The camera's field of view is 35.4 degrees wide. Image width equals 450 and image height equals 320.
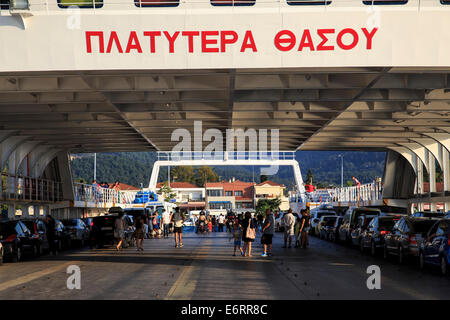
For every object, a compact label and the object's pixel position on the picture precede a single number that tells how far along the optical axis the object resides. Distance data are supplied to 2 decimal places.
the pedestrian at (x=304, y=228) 31.91
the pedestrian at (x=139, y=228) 32.19
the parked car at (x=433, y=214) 26.17
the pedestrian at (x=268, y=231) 26.20
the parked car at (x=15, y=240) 25.75
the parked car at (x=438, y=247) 17.81
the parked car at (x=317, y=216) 49.43
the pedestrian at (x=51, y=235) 30.73
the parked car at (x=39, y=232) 29.35
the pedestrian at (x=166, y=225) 45.79
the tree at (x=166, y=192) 137.75
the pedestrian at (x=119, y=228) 32.22
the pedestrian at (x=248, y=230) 26.03
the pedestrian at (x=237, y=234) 27.47
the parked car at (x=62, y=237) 33.31
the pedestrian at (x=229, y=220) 61.63
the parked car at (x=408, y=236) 21.44
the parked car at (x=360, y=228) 30.50
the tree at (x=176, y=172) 191.00
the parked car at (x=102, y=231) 34.50
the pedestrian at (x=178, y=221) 31.59
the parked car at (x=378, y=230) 26.31
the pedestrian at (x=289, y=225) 31.59
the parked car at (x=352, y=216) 34.69
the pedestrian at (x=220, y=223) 69.00
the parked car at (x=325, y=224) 43.25
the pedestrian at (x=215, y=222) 70.18
